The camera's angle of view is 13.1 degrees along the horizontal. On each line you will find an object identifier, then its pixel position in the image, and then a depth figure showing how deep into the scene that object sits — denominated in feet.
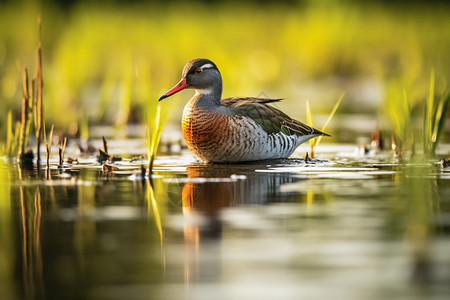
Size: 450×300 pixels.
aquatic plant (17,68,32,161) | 61.31
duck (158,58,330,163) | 60.49
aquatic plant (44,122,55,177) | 57.05
